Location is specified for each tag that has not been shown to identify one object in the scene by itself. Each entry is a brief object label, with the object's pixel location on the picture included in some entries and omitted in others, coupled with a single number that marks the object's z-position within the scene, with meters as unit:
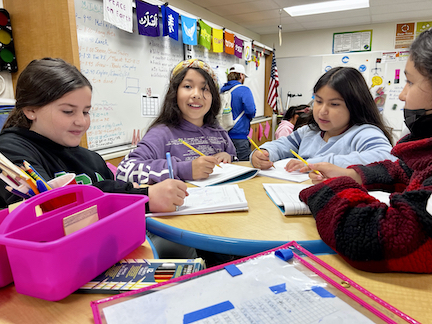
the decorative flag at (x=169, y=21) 2.60
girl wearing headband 1.40
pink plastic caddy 0.40
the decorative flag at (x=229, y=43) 3.88
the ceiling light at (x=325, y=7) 4.14
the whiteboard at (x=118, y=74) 2.03
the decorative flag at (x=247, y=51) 4.55
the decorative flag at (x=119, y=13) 2.04
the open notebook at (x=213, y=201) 0.78
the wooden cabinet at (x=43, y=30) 1.73
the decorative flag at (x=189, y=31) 2.88
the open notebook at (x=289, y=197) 0.75
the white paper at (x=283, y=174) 1.14
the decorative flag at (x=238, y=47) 4.17
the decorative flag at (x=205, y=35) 3.23
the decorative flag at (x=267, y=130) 5.62
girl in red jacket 0.48
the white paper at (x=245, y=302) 0.36
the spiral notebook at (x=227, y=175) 1.09
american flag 5.38
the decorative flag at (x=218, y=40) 3.57
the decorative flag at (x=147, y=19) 2.33
